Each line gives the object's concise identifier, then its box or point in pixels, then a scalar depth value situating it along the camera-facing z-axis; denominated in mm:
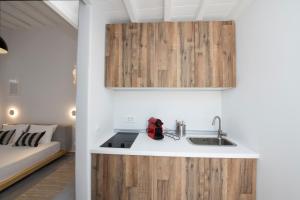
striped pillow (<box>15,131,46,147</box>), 1587
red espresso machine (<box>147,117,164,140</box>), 1805
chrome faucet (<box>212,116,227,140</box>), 1875
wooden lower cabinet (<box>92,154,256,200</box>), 1349
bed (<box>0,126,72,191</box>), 1488
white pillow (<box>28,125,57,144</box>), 1752
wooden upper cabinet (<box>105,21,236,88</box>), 1745
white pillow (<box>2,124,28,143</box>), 1357
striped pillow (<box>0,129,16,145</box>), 1371
